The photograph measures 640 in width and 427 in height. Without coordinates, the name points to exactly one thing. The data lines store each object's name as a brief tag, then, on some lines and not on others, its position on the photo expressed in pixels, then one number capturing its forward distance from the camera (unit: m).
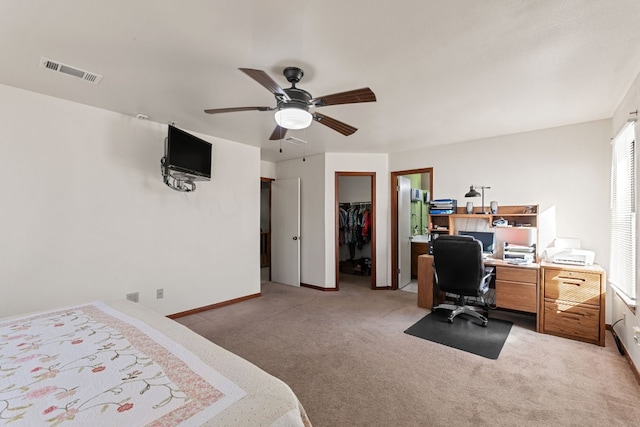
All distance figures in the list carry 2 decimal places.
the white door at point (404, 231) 4.96
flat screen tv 2.94
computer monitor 3.86
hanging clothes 5.94
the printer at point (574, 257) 3.05
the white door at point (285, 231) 5.15
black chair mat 2.76
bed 0.86
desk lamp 3.89
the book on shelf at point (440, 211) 4.15
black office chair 3.17
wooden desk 3.18
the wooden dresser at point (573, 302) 2.79
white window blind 2.44
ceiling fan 1.91
